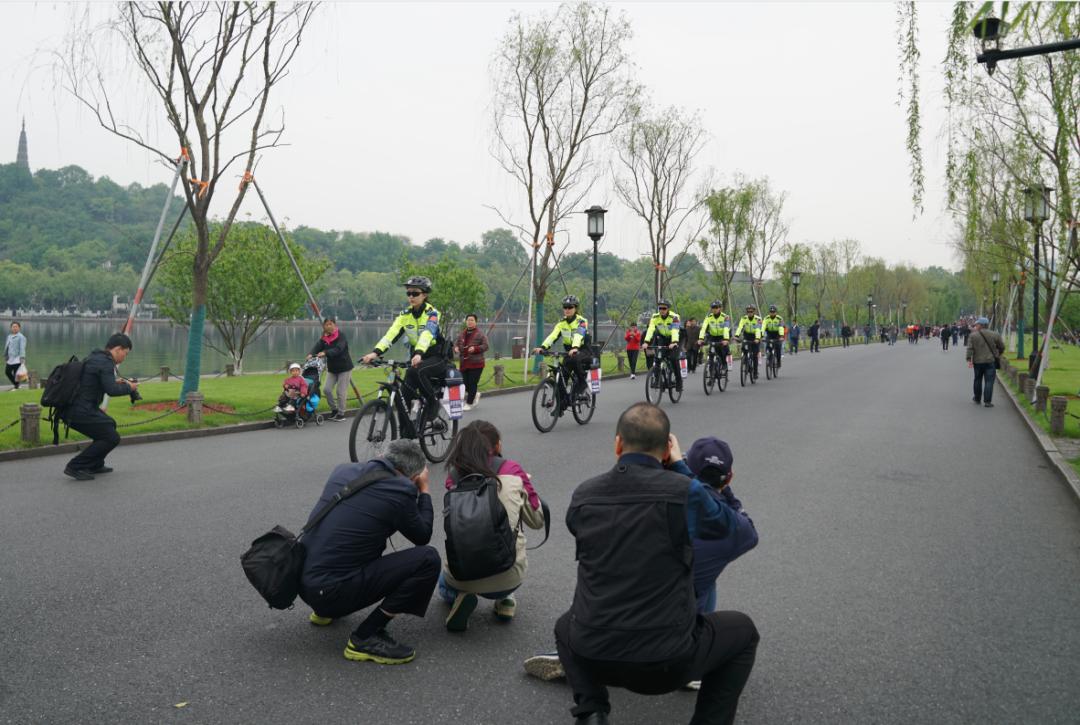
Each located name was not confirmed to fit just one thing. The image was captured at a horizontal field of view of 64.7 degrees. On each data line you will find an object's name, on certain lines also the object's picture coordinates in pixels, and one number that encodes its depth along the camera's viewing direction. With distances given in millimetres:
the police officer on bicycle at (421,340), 9695
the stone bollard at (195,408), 13500
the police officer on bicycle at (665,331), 16656
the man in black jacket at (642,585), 3119
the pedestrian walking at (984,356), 17055
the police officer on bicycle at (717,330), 20094
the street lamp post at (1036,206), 18031
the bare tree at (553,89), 26422
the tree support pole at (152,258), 14154
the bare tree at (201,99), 15164
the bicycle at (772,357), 25812
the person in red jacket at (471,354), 14031
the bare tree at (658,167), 36781
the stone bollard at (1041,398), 15047
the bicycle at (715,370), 20047
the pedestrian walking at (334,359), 15391
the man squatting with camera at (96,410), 9359
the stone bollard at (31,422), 11039
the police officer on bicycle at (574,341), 13578
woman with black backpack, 4348
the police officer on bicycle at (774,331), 25812
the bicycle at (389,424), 9188
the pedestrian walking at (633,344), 27594
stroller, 14297
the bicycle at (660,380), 16875
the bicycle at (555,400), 13039
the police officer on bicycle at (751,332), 22547
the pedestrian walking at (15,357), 22062
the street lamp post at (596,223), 22688
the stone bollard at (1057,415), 12523
